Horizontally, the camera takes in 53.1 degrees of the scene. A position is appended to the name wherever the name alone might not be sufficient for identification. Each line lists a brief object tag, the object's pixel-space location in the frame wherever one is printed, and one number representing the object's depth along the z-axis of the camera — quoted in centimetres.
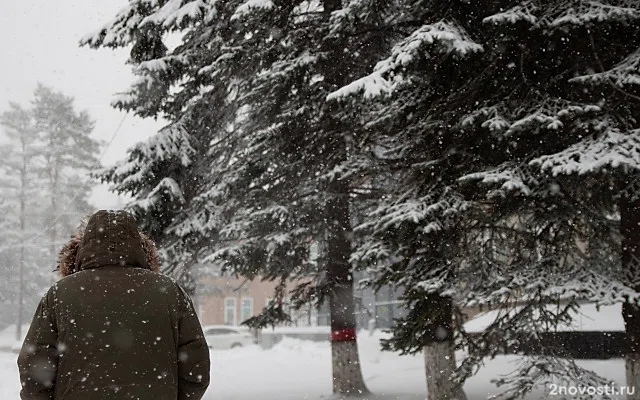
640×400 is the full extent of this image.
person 277
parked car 3409
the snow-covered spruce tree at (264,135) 1148
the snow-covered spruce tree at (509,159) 757
